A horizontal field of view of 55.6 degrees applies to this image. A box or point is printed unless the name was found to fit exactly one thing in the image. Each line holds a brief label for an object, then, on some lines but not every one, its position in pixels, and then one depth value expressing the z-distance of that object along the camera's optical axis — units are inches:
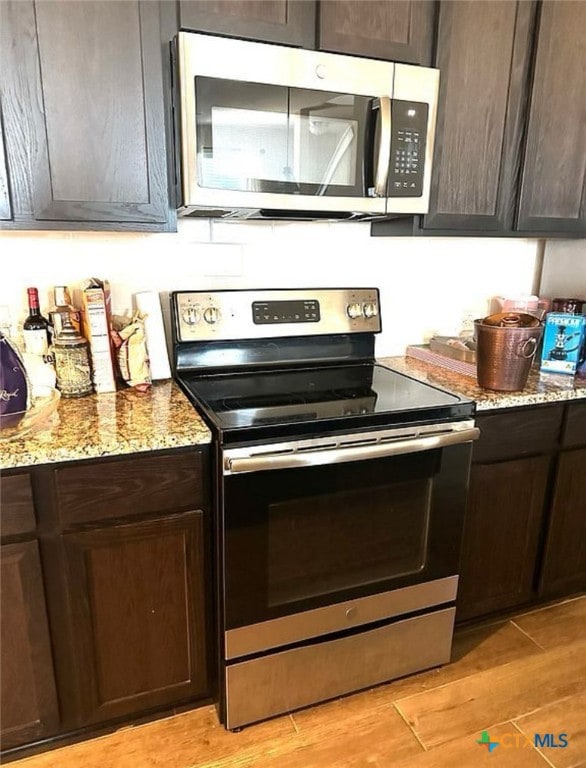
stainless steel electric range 54.6
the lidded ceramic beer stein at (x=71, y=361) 60.9
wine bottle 63.1
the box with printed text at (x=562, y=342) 76.7
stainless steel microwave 54.8
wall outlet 89.8
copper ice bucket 65.8
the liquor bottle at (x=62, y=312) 62.6
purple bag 51.6
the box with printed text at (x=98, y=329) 61.4
